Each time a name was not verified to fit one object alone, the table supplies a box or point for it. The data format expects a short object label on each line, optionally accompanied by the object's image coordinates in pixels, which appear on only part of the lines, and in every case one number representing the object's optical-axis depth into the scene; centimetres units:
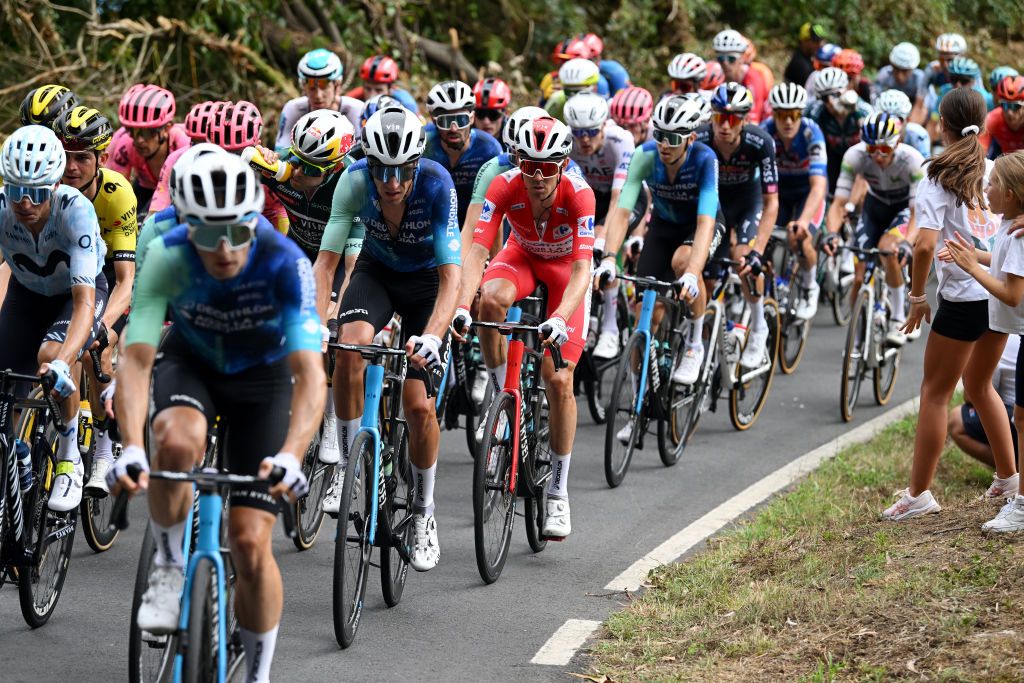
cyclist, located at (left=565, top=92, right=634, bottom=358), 1916
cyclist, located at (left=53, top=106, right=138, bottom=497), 1417
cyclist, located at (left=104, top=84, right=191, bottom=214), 1692
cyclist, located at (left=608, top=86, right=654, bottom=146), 2278
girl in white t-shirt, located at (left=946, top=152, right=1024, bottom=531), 1267
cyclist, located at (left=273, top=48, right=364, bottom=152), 2141
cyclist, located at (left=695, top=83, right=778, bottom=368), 1986
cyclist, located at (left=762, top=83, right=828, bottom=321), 2287
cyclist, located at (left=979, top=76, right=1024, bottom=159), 2400
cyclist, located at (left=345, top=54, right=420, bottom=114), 2448
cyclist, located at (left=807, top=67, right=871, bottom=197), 2714
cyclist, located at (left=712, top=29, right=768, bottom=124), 2941
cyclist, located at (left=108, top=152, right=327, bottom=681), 897
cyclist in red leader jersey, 1406
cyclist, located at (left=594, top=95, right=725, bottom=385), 1745
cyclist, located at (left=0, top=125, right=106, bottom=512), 1221
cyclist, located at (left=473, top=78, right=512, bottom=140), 2097
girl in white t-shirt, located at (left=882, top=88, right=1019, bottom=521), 1371
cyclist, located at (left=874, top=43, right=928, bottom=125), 3427
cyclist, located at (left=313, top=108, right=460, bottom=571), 1253
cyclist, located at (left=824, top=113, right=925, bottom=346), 2172
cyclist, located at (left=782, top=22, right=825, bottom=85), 3491
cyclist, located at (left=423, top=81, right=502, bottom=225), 1808
